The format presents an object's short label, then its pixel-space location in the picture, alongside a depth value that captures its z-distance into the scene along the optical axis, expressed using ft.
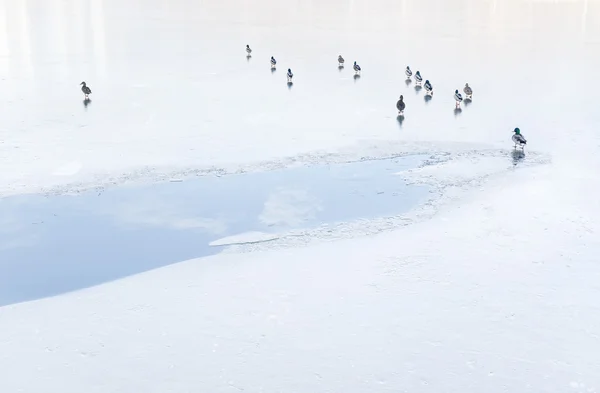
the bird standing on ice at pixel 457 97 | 70.03
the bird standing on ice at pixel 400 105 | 67.67
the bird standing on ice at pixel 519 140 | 55.93
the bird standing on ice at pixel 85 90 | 73.36
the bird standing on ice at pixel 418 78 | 82.38
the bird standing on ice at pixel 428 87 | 76.69
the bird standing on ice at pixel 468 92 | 73.53
